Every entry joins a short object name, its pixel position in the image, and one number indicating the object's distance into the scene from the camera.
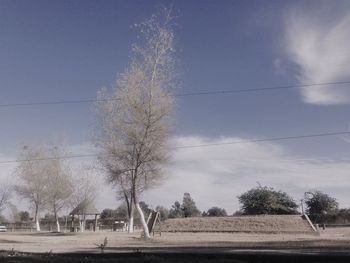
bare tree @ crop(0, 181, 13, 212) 87.32
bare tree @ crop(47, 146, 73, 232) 69.88
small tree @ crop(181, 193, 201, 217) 102.84
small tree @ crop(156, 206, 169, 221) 93.33
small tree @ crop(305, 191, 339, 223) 79.12
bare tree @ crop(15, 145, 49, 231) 70.19
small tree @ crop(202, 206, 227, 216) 103.62
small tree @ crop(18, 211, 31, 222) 122.56
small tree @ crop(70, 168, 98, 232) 67.88
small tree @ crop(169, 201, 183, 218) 104.81
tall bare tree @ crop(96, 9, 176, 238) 34.88
